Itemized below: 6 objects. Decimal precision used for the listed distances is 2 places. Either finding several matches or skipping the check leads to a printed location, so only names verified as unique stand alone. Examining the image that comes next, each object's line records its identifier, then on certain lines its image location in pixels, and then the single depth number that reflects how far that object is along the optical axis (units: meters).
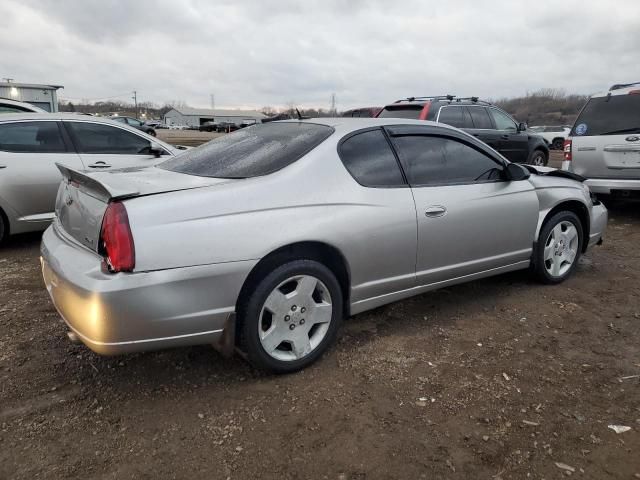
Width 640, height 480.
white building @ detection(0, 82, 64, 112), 18.06
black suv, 8.47
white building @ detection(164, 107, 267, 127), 102.44
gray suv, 6.48
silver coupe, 2.43
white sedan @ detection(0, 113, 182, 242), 5.29
